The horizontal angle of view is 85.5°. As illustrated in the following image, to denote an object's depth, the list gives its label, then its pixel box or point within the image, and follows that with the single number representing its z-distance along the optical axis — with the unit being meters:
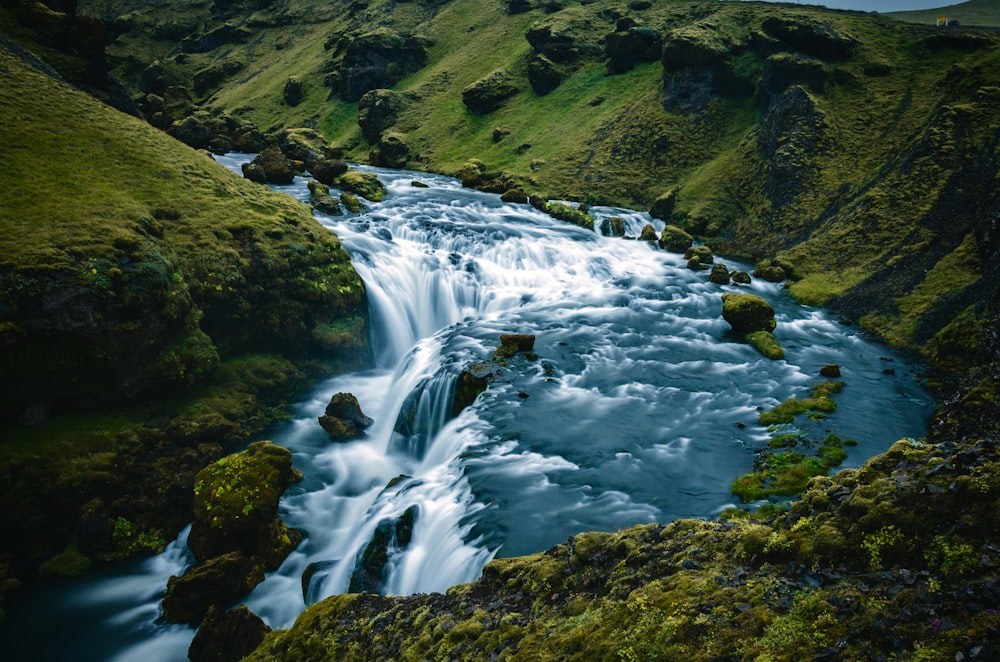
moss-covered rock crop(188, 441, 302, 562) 12.49
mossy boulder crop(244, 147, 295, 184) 37.66
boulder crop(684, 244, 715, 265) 32.56
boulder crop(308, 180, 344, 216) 32.94
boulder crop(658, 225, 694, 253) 35.28
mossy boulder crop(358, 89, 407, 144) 66.06
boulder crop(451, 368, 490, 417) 18.08
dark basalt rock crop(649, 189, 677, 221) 40.62
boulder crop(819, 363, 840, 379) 19.16
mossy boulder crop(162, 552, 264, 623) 11.58
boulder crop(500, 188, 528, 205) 44.28
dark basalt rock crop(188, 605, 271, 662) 10.20
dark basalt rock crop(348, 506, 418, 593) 11.56
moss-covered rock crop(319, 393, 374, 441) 17.67
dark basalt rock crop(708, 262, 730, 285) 29.38
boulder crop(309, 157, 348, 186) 41.28
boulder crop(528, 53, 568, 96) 61.56
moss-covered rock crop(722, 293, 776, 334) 22.72
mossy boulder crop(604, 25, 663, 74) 57.03
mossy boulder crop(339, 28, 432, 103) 75.88
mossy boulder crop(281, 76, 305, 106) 81.12
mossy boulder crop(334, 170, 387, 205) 39.25
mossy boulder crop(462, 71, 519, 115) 63.00
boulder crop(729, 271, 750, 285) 29.17
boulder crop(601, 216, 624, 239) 38.47
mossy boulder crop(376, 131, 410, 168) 59.53
